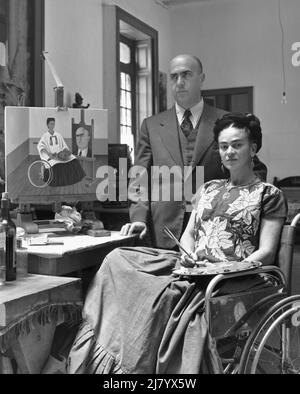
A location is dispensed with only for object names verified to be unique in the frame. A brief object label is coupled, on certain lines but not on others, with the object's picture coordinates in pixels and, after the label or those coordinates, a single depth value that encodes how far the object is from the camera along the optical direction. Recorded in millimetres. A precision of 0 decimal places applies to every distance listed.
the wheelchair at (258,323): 1648
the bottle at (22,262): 1997
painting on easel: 2449
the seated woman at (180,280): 1699
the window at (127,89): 4770
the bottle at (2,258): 1842
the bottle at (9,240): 1872
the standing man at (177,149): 2484
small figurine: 3559
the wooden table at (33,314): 1645
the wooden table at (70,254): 2055
